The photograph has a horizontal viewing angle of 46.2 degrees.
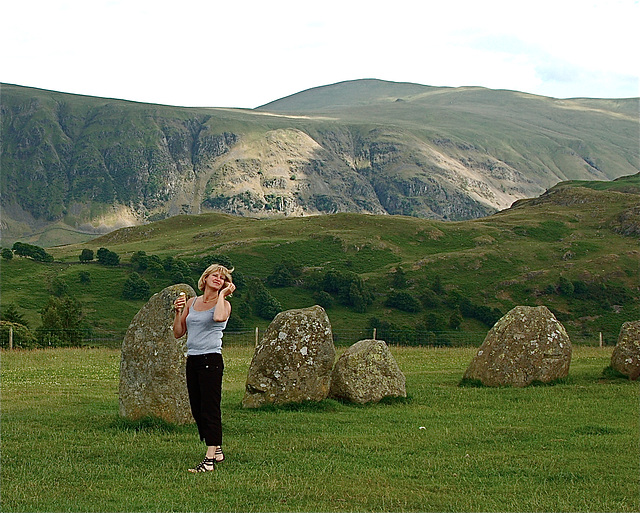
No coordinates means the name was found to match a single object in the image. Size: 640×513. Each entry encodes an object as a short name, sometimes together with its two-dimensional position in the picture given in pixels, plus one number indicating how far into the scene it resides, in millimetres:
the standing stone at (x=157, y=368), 15461
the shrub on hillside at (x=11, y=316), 56019
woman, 11914
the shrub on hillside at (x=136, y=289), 118562
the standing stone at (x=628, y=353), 25453
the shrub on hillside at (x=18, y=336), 45125
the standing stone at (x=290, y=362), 18891
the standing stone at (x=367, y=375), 20641
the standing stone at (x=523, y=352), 24094
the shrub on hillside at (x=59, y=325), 50028
